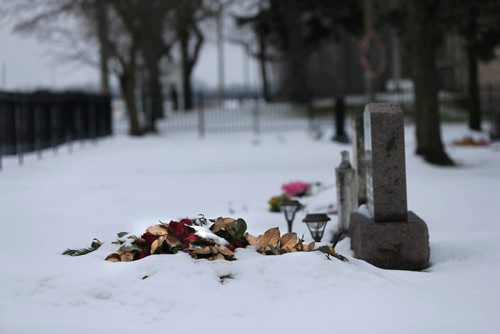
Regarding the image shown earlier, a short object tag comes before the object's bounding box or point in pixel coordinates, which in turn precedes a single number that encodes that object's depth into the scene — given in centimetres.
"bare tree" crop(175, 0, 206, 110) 3797
